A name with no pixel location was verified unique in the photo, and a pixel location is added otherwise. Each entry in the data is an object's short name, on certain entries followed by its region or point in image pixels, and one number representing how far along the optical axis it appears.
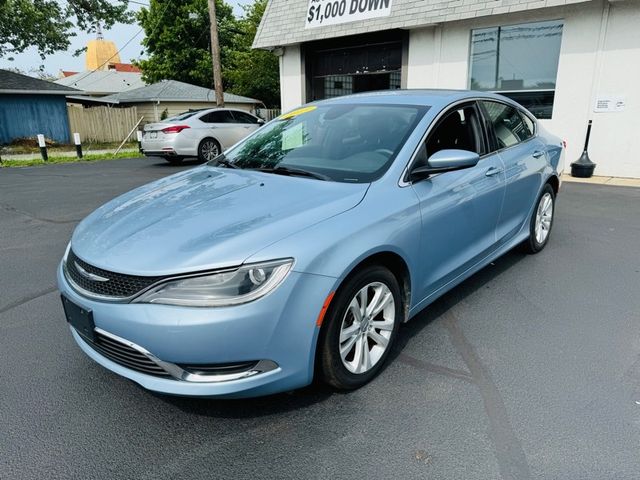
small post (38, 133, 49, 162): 14.87
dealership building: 9.53
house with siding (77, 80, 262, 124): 26.97
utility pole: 16.78
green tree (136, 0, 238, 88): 34.03
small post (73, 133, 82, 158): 15.86
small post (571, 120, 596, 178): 9.84
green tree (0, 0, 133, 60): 24.45
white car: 12.86
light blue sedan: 2.12
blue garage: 21.98
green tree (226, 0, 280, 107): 34.09
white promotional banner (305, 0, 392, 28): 11.98
